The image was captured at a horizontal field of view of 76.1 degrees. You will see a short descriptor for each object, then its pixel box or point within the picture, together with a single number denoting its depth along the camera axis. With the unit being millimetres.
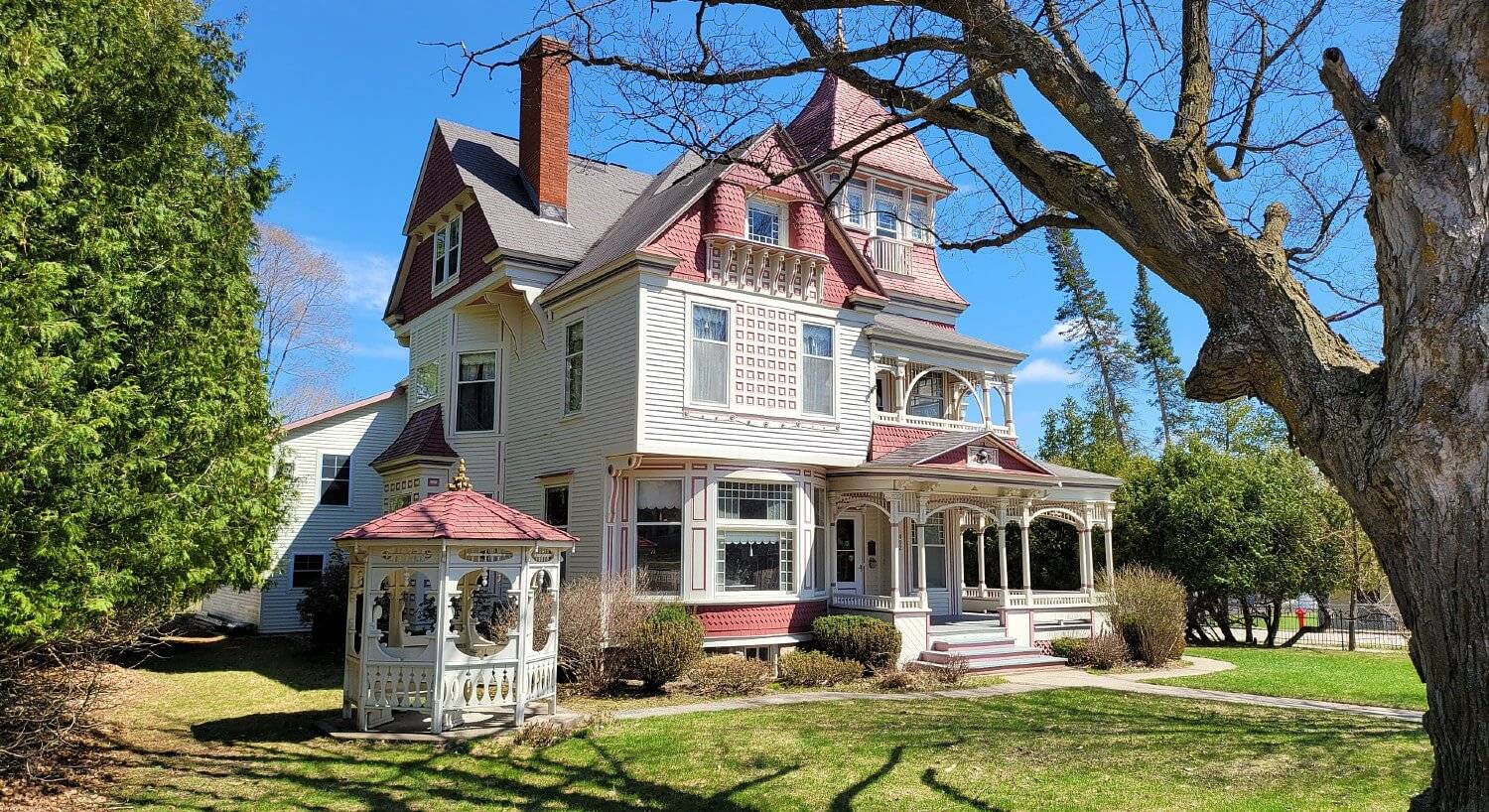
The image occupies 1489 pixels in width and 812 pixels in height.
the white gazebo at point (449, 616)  11414
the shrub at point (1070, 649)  19047
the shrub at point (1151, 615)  19062
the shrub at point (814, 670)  16016
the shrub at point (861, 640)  16984
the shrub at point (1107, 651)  18641
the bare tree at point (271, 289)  34594
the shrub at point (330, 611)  19938
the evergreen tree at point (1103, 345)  53656
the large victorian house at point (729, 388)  17375
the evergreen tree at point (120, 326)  7219
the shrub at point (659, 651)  14648
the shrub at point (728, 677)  15008
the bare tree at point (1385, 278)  4188
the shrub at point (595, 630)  14734
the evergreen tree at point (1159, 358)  52750
